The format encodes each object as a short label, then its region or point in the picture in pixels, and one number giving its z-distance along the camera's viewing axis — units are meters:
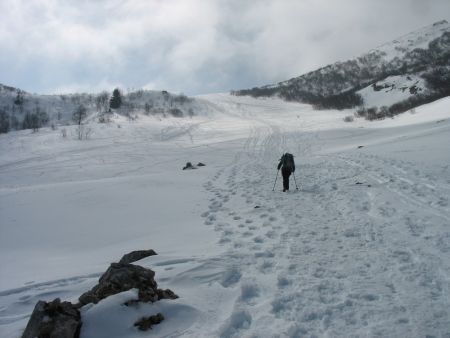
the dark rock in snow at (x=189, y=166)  23.08
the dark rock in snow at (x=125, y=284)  4.79
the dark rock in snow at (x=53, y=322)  3.84
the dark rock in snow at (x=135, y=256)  7.05
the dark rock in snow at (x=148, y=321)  4.26
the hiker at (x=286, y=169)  13.40
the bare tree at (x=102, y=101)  97.40
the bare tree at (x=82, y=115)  85.68
